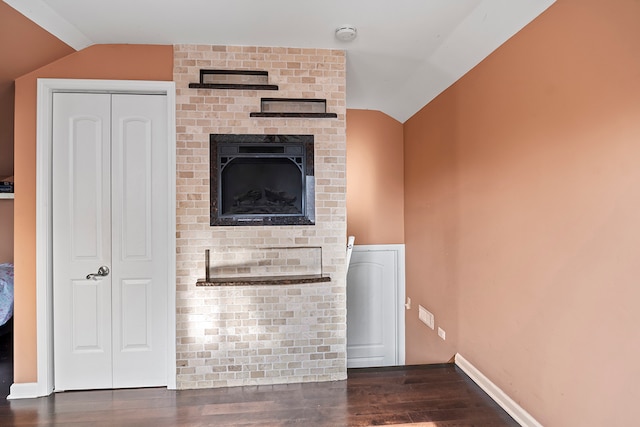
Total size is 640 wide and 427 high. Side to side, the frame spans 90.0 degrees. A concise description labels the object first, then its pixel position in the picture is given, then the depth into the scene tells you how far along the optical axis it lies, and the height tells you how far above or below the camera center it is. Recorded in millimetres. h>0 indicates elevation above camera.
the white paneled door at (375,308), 3893 -1155
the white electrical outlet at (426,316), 3170 -1064
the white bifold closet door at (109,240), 2395 -195
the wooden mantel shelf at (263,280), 2330 -496
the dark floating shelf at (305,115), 2438 +757
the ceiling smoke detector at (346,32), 2211 +1269
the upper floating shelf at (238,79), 2434 +1040
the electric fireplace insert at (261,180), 2438 +263
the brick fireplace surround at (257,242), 2406 -216
